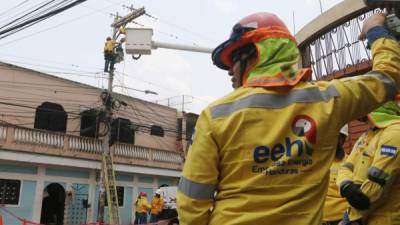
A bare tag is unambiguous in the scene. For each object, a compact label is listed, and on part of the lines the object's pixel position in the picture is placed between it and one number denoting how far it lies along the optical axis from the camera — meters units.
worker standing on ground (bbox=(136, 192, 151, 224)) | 19.61
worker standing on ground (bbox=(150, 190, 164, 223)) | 18.73
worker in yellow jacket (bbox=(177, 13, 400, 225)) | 1.79
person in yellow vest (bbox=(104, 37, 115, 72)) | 19.94
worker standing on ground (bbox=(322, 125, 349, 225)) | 3.83
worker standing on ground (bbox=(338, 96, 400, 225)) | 2.80
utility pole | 18.84
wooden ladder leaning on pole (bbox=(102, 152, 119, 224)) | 19.45
